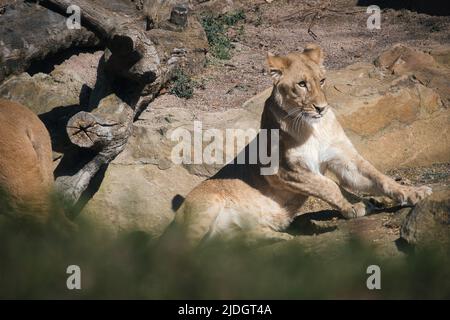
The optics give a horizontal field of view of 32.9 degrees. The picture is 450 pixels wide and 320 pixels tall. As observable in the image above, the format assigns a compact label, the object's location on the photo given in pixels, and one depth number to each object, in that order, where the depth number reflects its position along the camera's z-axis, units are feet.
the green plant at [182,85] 43.80
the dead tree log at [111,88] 33.06
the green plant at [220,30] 49.74
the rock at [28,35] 39.65
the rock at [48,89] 38.96
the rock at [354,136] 34.68
